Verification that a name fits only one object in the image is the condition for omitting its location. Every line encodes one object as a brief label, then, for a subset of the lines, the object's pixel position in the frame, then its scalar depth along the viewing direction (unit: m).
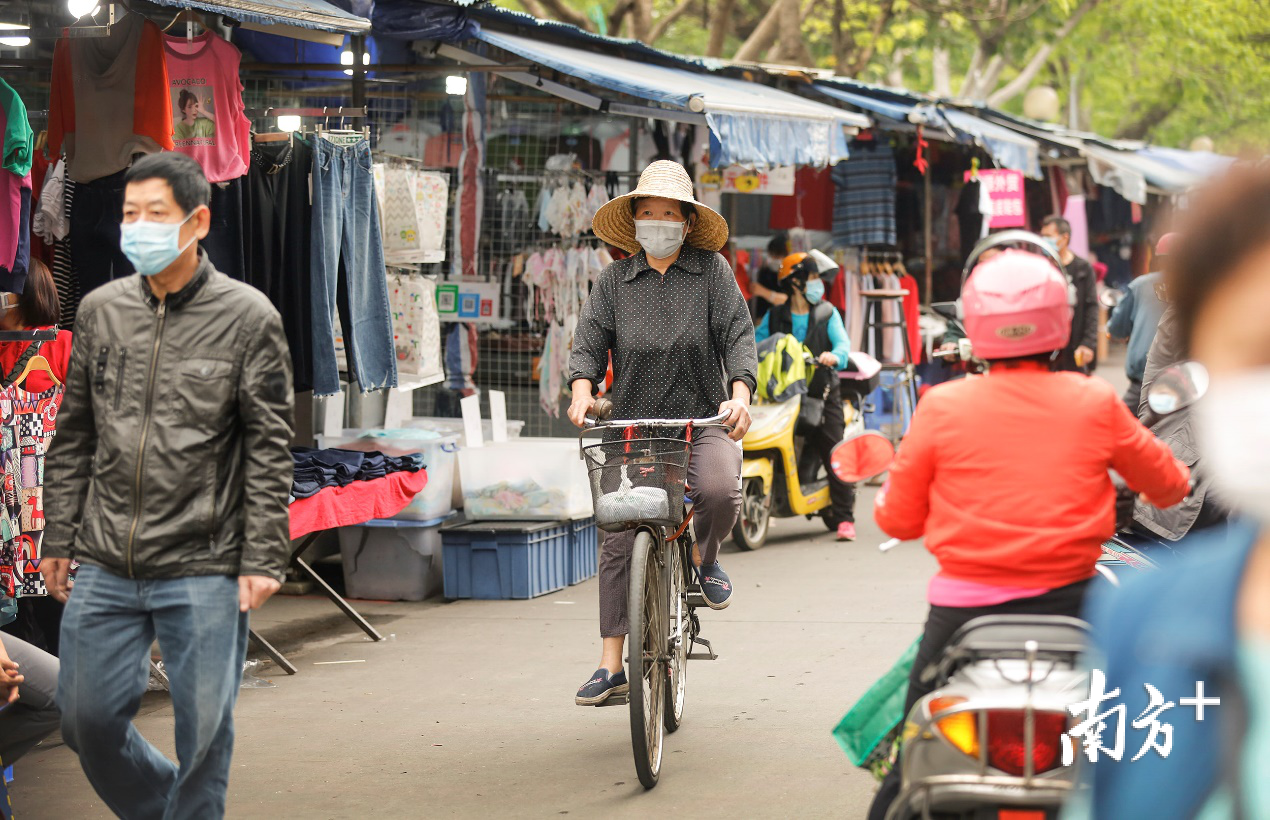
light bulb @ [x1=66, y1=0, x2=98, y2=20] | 11.95
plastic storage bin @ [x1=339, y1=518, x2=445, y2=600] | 18.33
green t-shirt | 12.28
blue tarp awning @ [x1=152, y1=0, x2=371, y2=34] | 12.92
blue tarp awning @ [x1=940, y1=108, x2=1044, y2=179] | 29.86
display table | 14.47
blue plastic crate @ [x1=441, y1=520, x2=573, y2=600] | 18.11
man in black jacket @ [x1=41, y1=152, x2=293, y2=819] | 7.84
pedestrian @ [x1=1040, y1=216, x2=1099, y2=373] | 26.48
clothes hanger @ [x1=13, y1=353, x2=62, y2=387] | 12.09
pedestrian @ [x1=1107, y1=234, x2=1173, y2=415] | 17.29
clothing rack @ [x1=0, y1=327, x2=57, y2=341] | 11.38
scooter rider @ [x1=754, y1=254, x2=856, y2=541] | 22.39
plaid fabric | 31.50
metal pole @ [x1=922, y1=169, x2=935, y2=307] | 34.37
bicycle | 10.38
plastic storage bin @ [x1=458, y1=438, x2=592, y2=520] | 18.64
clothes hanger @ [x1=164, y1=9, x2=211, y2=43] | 14.68
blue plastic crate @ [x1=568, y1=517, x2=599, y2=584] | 19.36
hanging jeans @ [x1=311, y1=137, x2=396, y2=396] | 15.97
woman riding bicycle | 12.06
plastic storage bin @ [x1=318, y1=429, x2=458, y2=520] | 17.94
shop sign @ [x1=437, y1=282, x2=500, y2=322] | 22.59
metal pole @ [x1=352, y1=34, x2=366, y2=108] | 16.69
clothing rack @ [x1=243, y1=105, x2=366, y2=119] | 16.22
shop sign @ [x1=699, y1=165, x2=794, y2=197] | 25.69
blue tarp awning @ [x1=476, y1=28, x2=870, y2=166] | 19.62
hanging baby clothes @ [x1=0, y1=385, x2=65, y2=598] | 11.73
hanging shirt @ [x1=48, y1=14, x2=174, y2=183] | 13.42
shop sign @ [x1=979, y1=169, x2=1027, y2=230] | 32.12
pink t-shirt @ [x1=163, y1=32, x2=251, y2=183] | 14.23
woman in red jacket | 6.75
